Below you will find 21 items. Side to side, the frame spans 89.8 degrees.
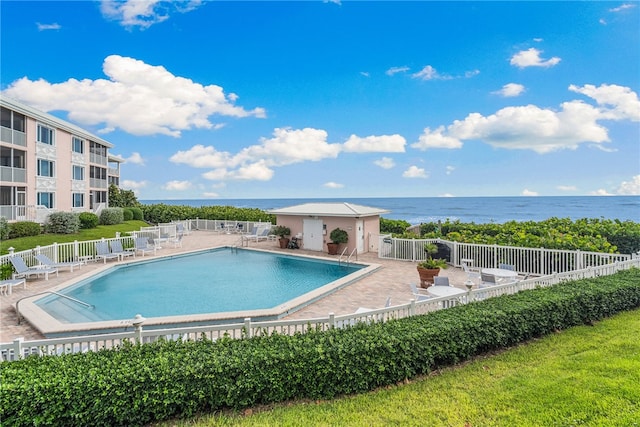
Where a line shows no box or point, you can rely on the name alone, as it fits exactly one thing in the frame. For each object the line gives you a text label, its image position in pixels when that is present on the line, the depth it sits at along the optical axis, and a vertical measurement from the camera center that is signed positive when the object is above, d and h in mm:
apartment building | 19047 +3492
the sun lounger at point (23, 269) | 10711 -1898
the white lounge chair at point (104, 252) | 14594 -1702
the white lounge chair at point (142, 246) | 16297 -1619
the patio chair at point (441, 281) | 9344 -1975
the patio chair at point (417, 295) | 8234 -2134
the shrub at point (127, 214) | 28494 +59
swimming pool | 8281 -2594
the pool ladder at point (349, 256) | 15020 -2083
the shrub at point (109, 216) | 25781 -145
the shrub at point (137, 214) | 30000 +59
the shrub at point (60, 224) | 19672 -560
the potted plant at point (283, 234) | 18844 -1164
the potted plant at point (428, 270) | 10664 -1891
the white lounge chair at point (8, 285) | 9562 -2096
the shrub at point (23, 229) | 17109 -763
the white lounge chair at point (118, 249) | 15134 -1644
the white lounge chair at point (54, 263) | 11797 -1877
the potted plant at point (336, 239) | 16656 -1296
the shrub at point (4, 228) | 16016 -662
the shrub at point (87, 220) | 21969 -358
